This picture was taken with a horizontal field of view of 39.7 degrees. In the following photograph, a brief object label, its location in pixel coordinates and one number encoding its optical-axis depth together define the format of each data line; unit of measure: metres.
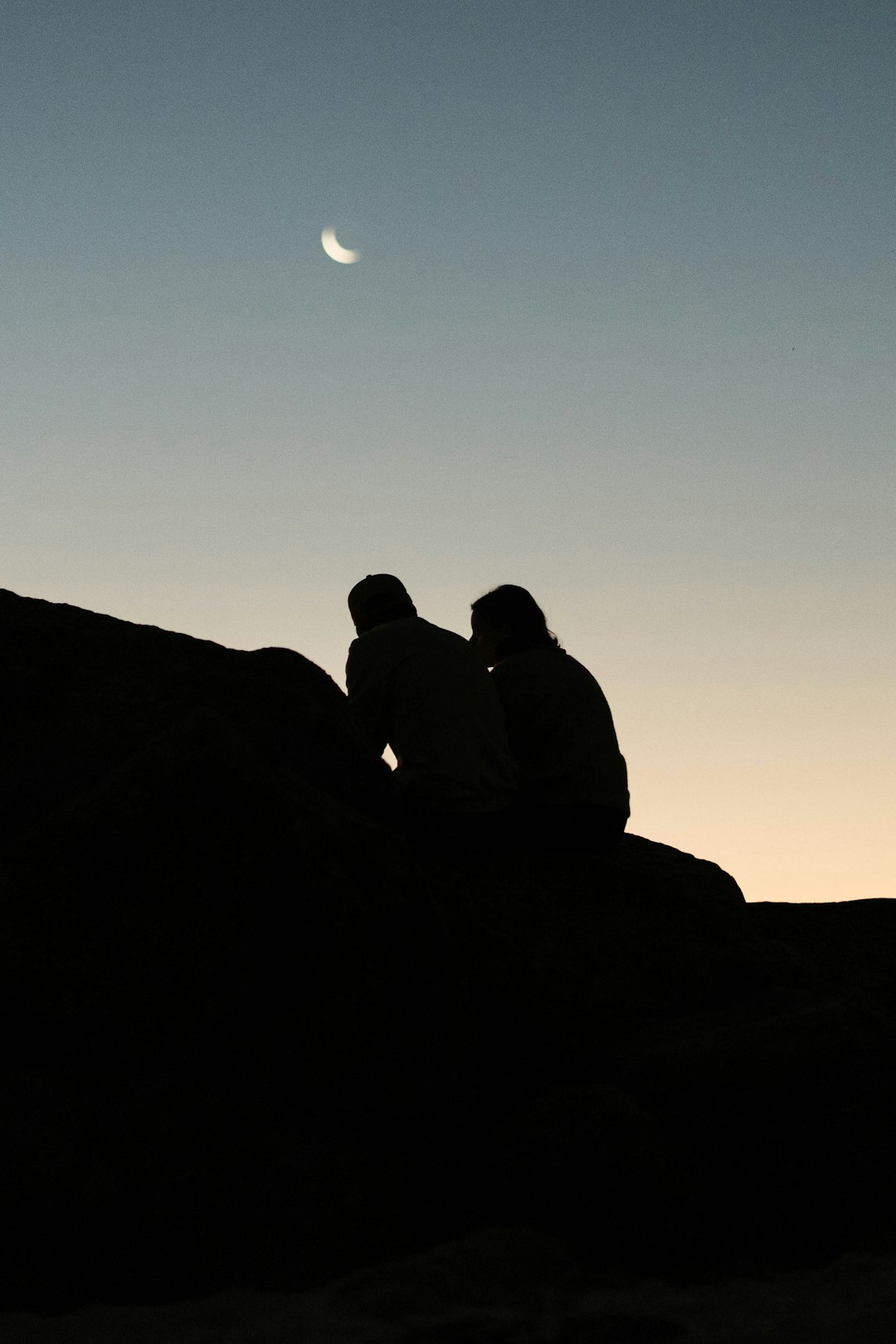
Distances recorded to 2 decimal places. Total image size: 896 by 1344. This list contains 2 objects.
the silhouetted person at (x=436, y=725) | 6.86
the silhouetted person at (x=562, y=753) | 7.41
